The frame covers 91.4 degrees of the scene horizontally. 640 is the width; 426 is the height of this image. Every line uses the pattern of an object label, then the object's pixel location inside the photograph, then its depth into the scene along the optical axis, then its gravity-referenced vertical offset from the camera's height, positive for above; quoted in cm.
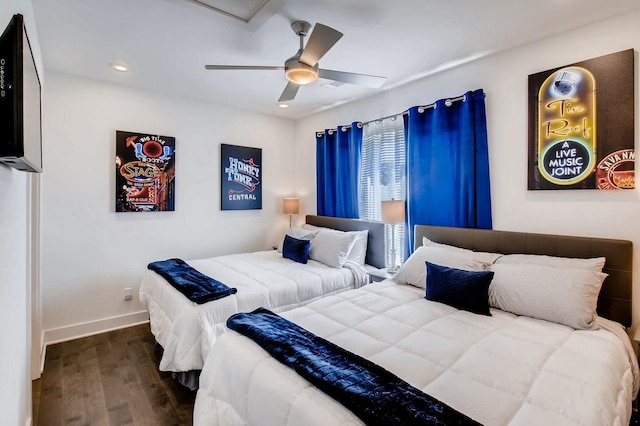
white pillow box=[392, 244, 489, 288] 254 -44
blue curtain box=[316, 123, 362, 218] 417 +57
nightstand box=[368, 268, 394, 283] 334 -70
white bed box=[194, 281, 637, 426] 124 -76
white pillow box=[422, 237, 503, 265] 258 -38
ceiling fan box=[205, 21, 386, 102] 199 +109
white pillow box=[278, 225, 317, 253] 406 -31
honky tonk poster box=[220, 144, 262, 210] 440 +50
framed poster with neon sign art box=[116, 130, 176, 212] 359 +48
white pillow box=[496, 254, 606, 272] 215 -38
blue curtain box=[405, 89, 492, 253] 293 +46
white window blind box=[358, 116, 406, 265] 369 +50
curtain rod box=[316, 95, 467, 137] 303 +110
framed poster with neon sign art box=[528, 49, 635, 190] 219 +64
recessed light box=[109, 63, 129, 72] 305 +144
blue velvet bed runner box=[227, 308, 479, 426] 112 -72
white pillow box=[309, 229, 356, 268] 357 -43
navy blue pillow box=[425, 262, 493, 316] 219 -57
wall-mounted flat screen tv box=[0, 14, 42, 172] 98 +38
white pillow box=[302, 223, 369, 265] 375 -46
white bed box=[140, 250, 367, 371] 228 -75
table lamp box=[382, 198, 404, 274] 337 -2
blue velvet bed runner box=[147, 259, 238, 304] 246 -62
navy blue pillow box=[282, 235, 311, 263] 371 -47
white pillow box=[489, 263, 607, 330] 196 -56
